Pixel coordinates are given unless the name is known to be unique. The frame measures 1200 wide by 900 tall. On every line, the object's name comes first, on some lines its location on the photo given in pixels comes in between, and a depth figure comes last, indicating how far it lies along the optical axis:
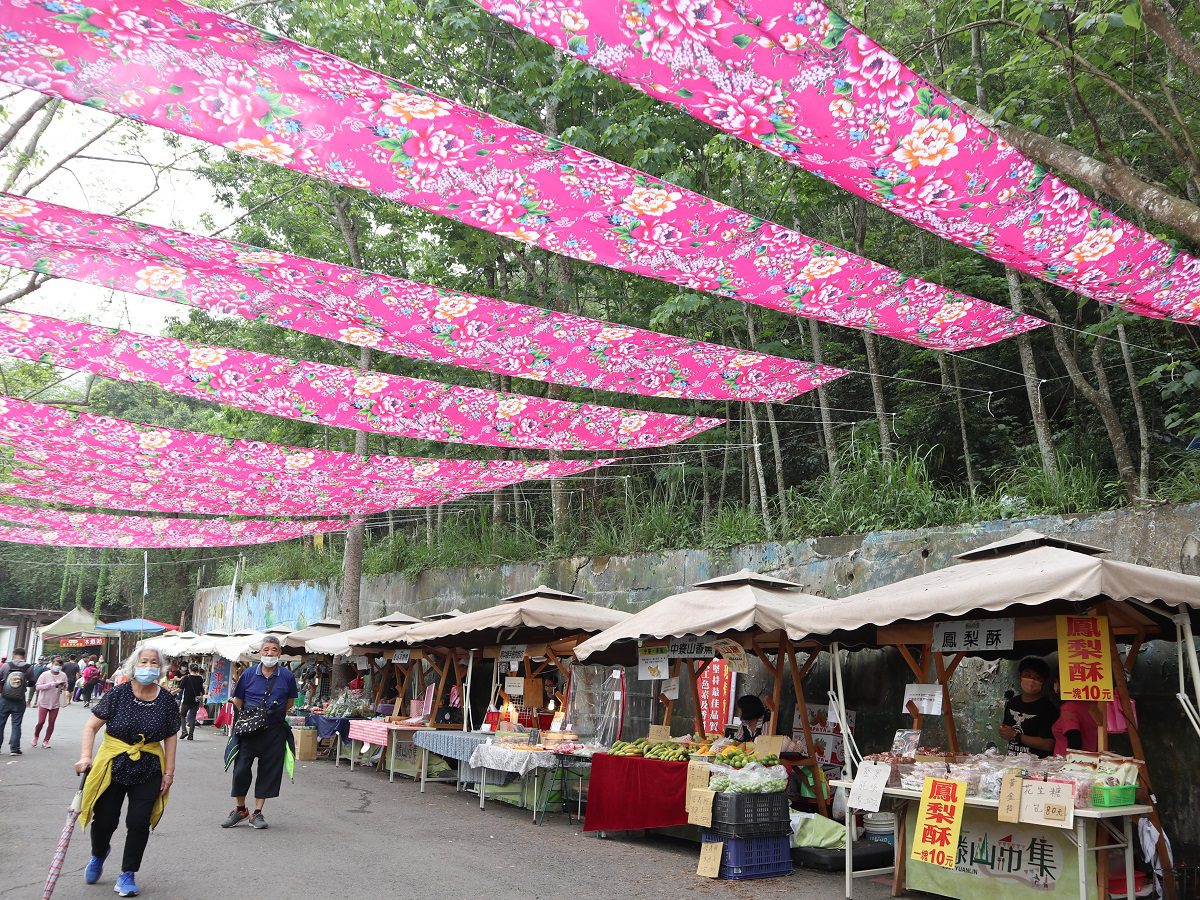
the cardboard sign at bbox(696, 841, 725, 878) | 6.48
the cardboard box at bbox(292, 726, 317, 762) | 14.23
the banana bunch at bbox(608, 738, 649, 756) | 7.85
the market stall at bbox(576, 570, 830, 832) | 7.21
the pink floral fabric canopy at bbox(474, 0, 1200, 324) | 4.14
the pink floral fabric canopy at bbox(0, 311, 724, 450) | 7.70
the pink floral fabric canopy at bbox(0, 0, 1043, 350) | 4.35
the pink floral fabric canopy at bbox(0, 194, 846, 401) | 6.03
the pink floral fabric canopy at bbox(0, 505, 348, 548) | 13.97
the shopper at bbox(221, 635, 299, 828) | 7.67
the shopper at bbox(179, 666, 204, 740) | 17.25
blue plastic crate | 6.49
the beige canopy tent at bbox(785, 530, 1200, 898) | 4.95
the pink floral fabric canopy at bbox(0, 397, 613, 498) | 9.19
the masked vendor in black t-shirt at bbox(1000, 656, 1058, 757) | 6.22
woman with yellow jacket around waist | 5.28
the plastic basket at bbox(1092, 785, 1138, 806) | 4.88
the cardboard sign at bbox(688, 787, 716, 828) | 6.65
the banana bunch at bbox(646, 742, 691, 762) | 7.51
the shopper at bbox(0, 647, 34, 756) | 13.08
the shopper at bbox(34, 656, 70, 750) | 15.09
